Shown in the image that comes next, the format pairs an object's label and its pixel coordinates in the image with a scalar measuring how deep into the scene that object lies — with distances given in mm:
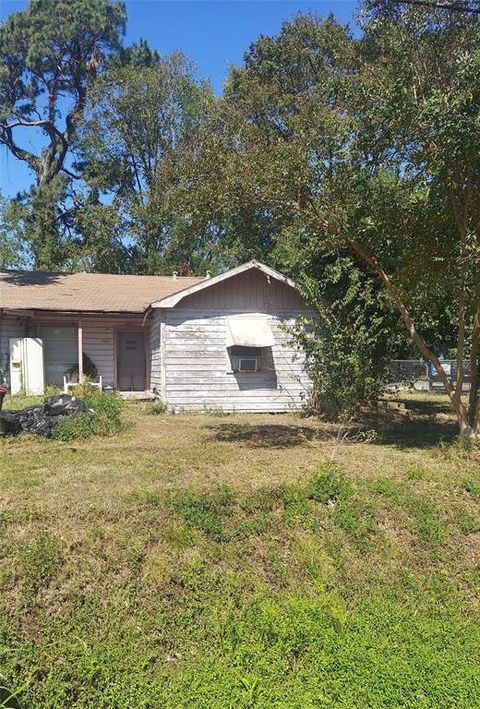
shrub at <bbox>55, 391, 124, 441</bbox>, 8641
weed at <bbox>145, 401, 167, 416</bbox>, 12977
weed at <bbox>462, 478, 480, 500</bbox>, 6082
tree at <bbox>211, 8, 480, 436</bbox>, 6973
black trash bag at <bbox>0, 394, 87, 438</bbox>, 8672
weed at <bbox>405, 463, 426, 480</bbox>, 6494
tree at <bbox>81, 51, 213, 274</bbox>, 27094
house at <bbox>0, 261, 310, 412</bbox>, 13414
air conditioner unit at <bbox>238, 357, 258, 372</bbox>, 13898
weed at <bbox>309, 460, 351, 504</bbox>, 5762
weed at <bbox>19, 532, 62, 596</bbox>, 4285
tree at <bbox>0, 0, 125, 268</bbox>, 27188
